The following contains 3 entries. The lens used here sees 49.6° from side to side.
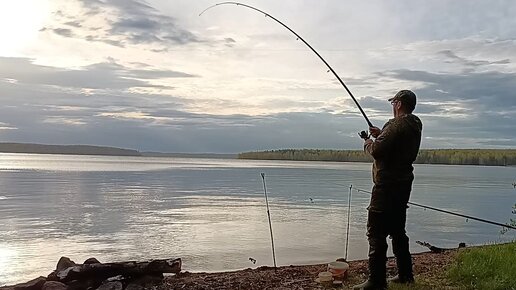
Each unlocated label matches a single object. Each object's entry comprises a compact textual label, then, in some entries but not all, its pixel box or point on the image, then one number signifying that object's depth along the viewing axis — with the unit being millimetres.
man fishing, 5461
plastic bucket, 7422
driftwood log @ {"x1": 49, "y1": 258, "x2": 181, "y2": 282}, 8633
